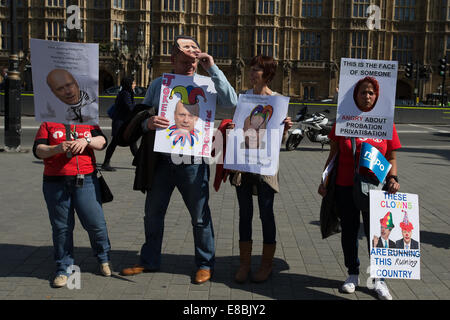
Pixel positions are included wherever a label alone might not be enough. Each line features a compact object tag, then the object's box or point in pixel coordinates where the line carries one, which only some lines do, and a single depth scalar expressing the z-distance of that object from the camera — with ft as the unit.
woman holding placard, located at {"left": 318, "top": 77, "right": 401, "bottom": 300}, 13.88
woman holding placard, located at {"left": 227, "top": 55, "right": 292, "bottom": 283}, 14.57
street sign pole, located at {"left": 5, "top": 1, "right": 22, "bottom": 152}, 41.19
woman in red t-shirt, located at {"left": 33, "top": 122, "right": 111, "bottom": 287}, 14.24
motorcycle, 50.01
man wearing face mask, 14.19
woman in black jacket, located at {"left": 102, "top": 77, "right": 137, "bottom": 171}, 27.32
